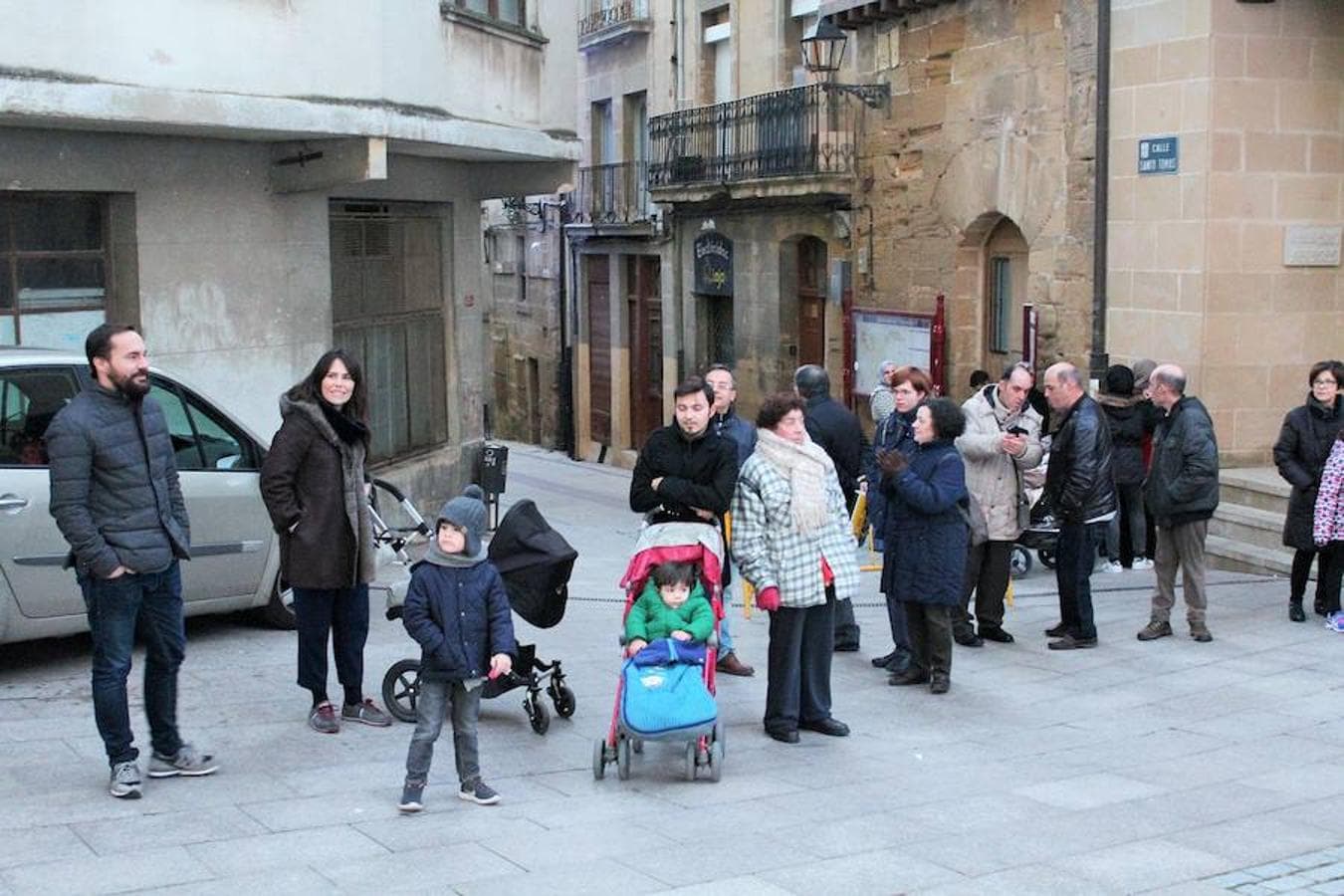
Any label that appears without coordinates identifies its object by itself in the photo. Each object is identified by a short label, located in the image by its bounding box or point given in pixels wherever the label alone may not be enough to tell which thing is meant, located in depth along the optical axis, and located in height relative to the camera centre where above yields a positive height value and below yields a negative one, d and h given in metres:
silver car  9.09 -1.26
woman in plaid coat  8.45 -1.34
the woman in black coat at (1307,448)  11.31 -1.17
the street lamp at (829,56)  20.81 +2.68
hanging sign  25.91 +0.19
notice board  19.94 -0.80
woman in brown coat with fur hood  8.33 -1.07
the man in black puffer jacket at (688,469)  8.71 -0.98
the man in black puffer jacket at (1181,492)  10.77 -1.37
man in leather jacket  10.61 -1.30
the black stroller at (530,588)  8.62 -1.54
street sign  15.33 +1.03
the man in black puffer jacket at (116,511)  7.01 -0.93
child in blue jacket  7.16 -1.47
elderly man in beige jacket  10.54 -1.14
